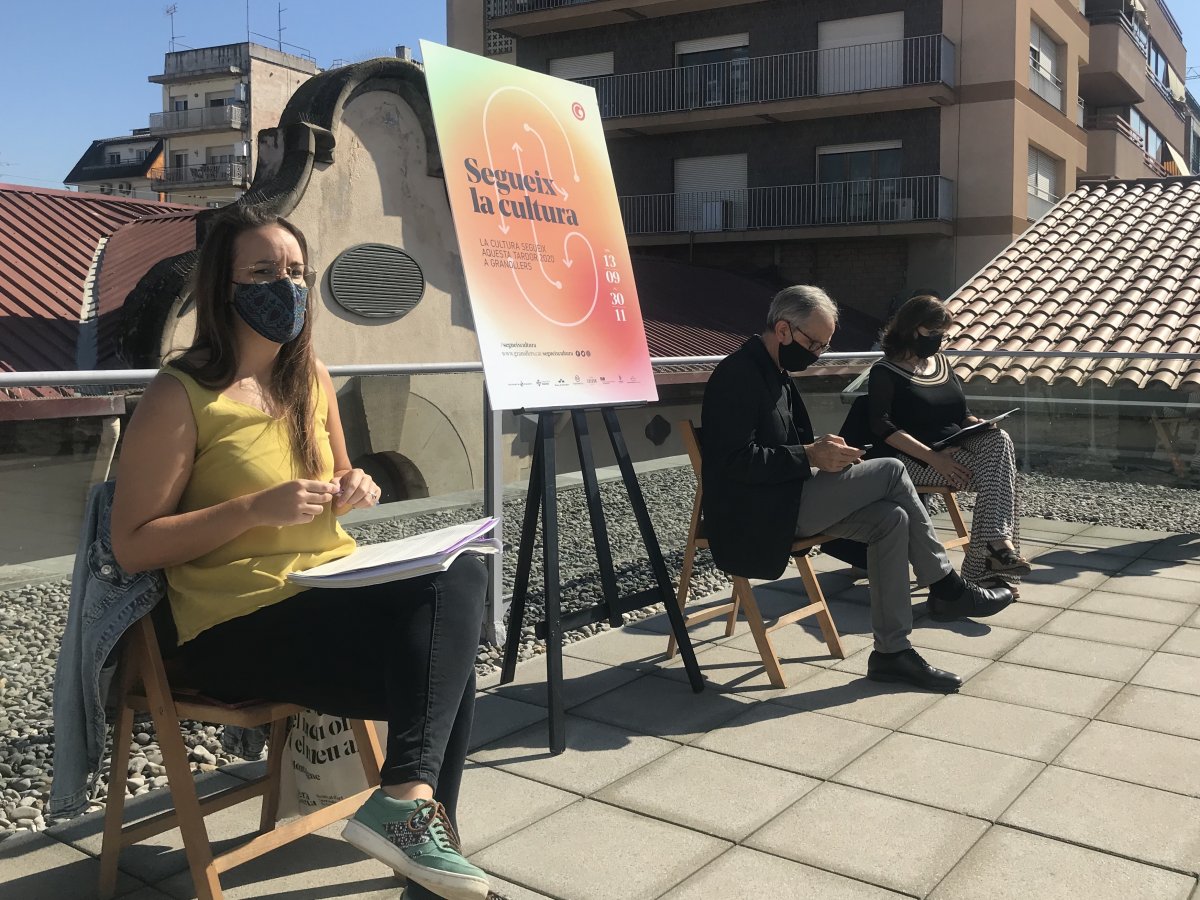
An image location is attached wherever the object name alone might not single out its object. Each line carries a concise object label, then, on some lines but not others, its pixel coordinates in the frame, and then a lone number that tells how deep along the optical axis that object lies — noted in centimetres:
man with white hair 391
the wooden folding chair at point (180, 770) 231
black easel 355
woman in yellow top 228
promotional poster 339
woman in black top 510
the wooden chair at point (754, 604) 395
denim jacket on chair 231
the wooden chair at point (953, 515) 540
